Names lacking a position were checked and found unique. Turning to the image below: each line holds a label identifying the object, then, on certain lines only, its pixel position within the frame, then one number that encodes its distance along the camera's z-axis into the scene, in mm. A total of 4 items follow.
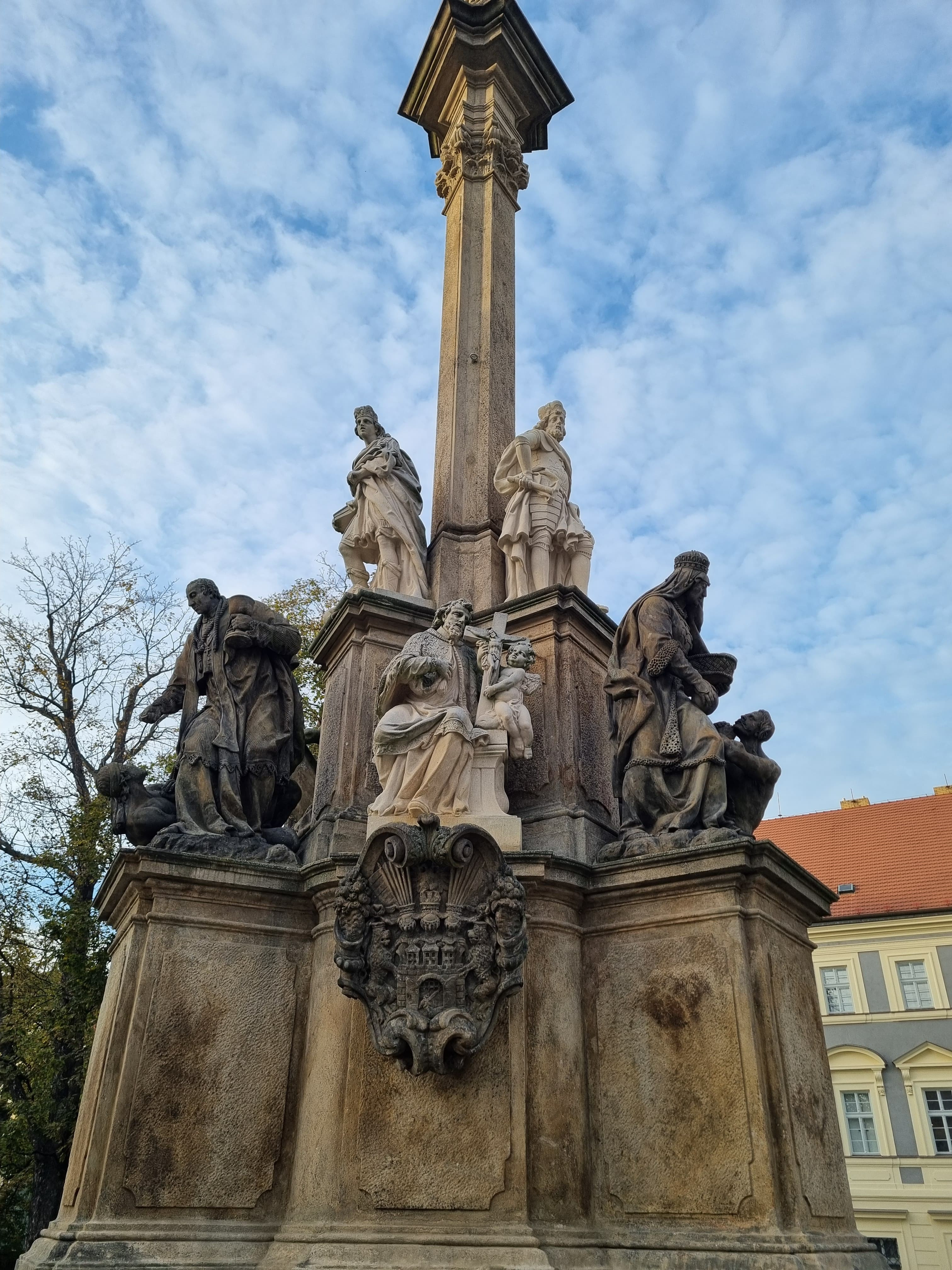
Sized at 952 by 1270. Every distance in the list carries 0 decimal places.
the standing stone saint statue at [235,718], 6574
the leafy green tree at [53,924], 14602
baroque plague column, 5090
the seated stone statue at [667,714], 6105
